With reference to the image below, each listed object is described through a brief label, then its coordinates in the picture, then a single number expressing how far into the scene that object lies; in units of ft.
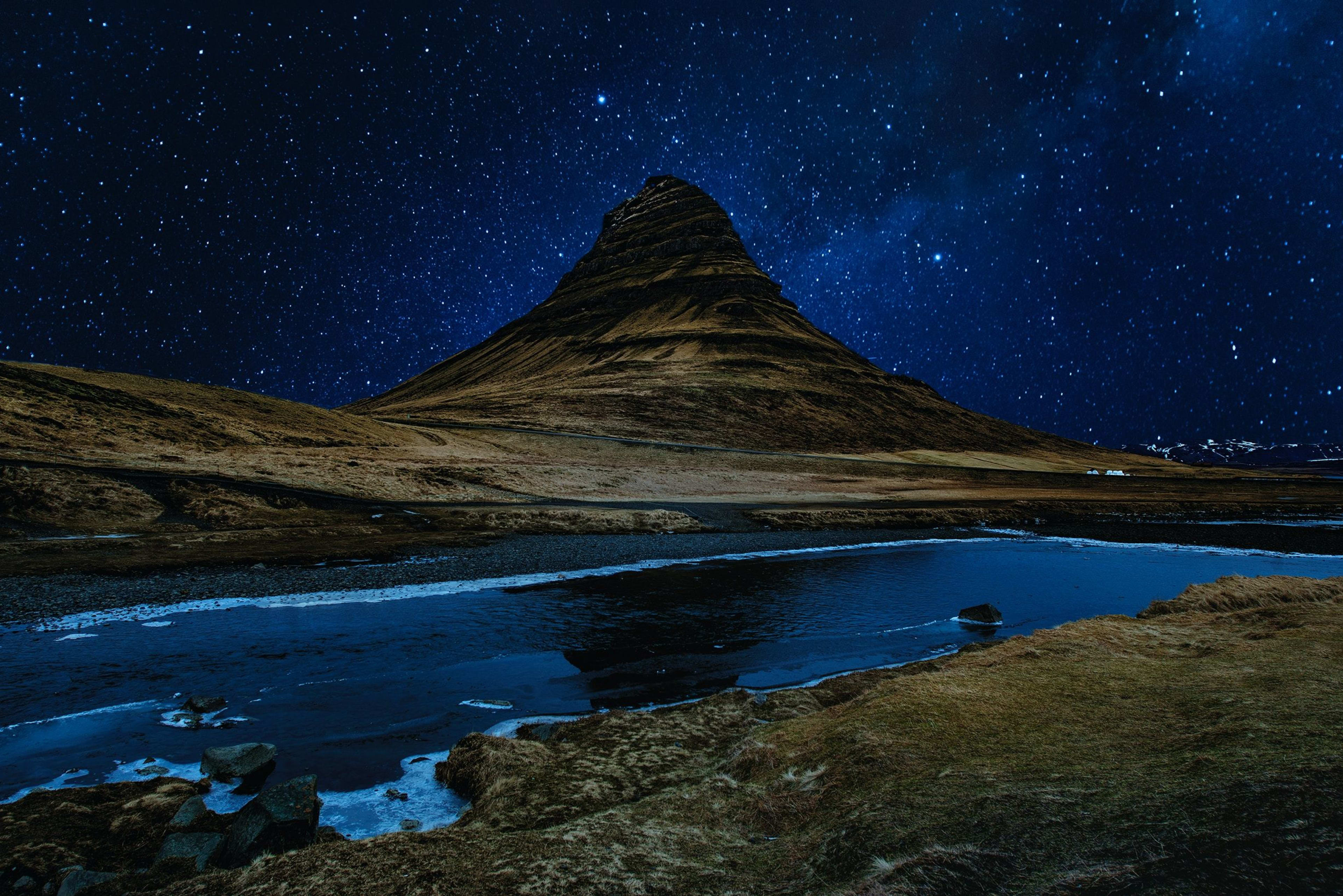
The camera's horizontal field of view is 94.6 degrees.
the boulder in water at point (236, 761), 28.04
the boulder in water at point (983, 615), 63.46
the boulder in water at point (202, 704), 37.45
